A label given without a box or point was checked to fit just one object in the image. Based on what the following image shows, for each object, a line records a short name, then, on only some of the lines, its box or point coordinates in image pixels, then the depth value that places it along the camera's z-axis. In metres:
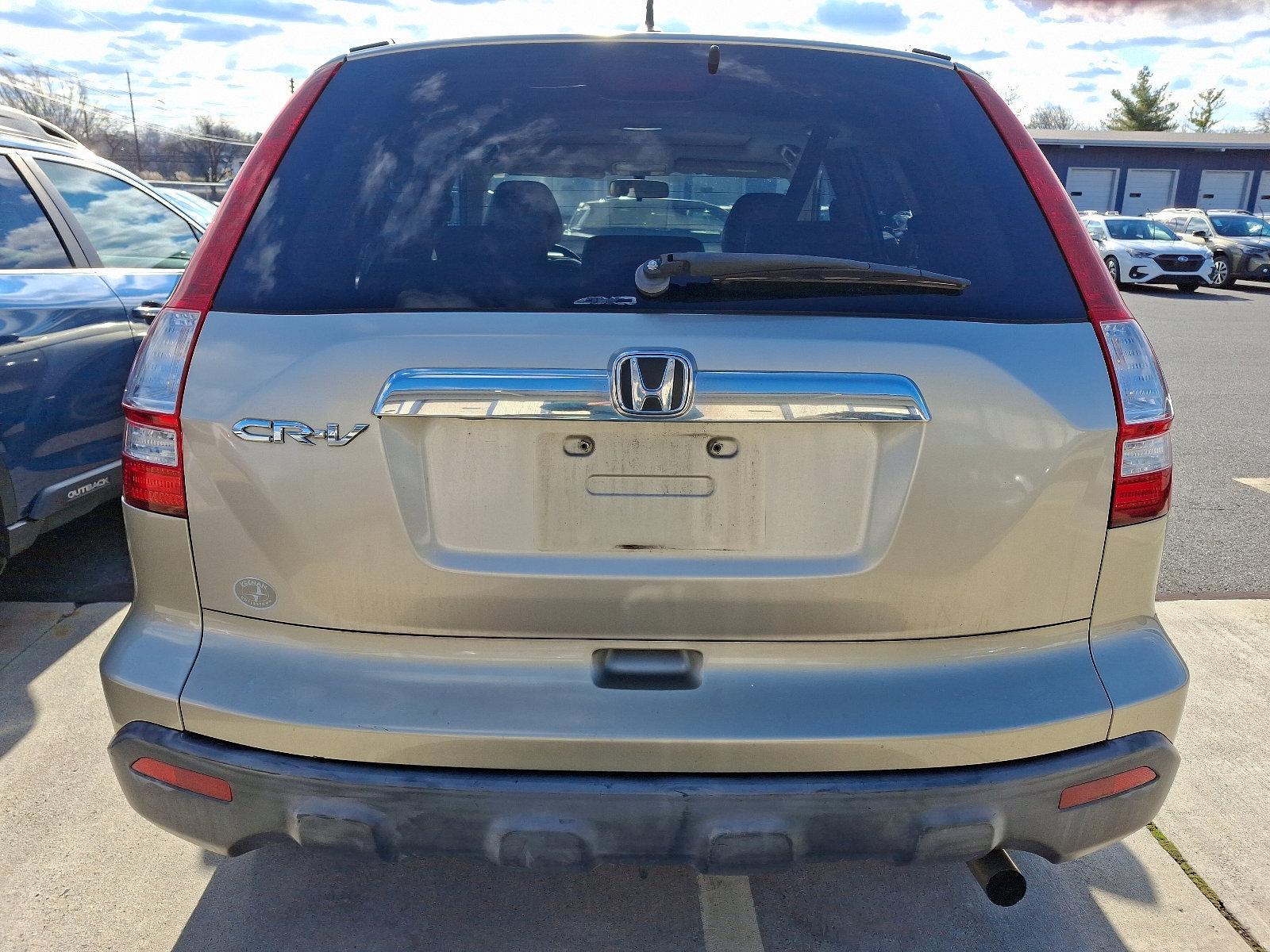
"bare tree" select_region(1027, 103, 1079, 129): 85.88
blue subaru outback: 3.61
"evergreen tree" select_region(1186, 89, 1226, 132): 67.31
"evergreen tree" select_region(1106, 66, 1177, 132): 66.31
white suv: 20.03
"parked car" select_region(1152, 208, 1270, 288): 21.20
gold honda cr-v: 1.67
